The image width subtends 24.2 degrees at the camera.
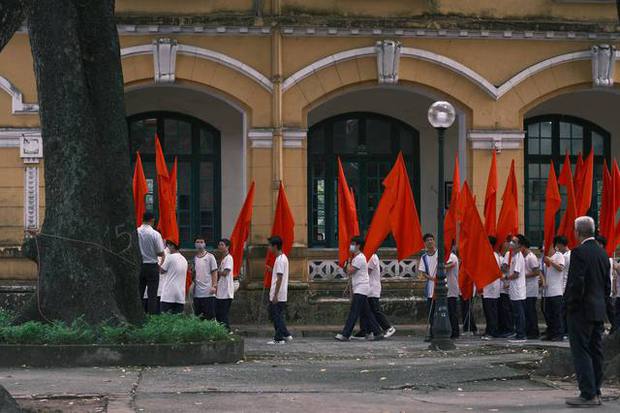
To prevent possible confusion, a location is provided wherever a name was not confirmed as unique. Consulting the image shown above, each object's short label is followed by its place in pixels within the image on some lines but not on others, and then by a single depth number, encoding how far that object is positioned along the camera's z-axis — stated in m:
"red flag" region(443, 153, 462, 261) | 24.33
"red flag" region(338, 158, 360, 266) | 24.39
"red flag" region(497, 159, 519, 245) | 24.83
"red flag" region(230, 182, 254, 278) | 24.72
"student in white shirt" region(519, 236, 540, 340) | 23.80
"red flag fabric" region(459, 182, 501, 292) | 23.12
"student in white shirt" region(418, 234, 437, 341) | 23.69
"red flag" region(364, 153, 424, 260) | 23.62
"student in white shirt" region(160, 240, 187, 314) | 22.30
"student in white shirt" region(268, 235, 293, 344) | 22.11
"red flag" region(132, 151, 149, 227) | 24.70
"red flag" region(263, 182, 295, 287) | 25.03
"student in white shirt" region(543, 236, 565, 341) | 23.22
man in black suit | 13.45
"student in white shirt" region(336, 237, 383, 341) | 23.00
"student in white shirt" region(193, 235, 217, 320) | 23.41
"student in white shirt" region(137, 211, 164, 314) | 21.59
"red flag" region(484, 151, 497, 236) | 25.19
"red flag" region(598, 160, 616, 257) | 24.64
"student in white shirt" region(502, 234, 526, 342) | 23.53
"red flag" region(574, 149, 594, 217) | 24.84
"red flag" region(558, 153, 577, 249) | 24.69
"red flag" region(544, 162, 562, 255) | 24.58
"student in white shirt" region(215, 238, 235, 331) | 23.39
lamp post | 20.88
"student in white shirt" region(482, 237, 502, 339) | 24.05
